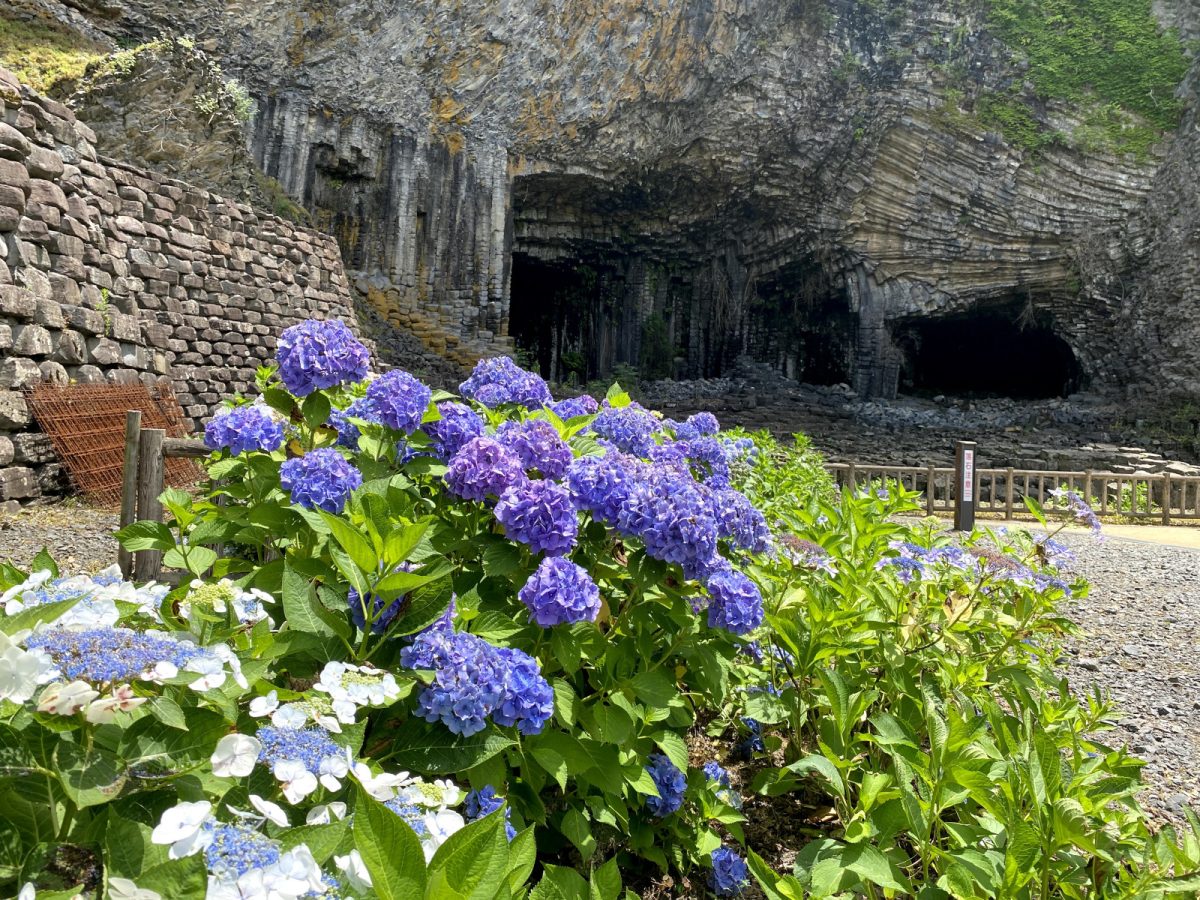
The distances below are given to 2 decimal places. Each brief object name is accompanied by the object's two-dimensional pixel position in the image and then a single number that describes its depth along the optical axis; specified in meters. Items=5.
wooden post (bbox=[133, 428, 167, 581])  3.63
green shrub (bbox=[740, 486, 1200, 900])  1.41
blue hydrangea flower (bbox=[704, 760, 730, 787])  1.94
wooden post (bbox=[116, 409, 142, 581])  3.73
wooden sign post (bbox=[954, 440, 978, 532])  8.52
